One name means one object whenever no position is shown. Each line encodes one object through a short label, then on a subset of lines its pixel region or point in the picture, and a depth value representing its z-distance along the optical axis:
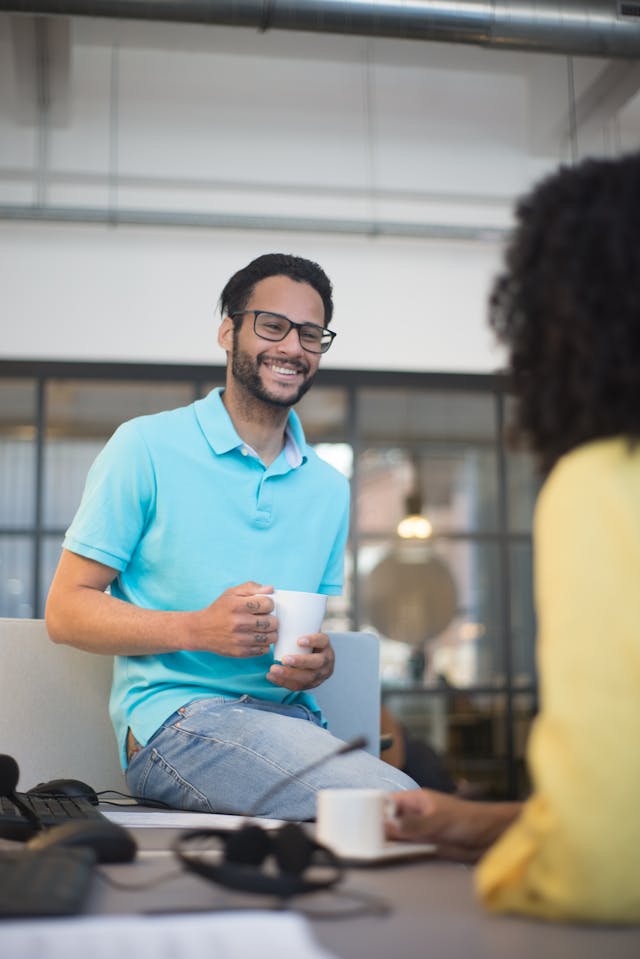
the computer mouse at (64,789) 1.49
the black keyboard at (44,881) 0.76
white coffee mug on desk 1.02
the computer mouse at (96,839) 0.98
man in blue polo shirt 1.57
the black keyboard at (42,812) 1.18
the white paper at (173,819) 1.36
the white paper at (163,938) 0.69
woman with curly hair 0.74
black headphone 0.84
